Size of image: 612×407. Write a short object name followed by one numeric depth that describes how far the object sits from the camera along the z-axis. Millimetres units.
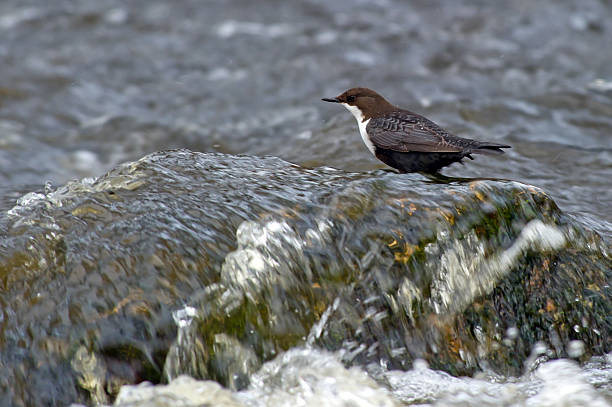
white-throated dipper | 8922
